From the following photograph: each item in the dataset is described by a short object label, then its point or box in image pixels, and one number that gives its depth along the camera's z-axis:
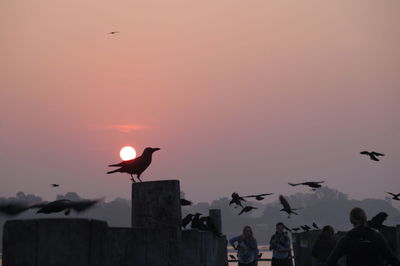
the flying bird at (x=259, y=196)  16.34
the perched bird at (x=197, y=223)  12.27
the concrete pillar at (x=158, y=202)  7.74
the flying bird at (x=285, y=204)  20.89
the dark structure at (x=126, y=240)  4.06
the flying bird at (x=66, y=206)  5.11
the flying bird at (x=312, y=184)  20.94
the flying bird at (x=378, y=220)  13.32
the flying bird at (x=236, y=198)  19.27
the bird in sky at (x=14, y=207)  4.65
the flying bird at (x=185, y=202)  11.41
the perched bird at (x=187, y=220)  11.65
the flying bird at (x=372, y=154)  18.57
